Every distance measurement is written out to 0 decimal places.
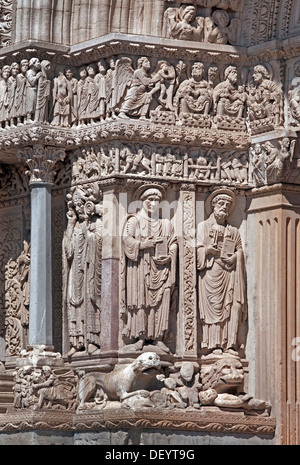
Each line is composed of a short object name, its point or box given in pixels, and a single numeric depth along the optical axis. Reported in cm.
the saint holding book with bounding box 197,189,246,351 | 2439
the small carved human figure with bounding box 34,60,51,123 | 2461
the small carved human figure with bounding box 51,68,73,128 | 2475
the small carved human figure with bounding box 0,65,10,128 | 2508
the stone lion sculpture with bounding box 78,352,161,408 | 2358
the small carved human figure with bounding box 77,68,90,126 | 2472
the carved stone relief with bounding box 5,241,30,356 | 2559
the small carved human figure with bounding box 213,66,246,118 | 2477
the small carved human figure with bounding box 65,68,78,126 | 2484
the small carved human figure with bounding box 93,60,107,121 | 2450
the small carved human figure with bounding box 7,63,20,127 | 2492
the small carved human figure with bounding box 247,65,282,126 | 2442
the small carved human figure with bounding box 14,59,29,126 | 2477
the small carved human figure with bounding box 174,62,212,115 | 2459
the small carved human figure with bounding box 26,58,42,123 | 2464
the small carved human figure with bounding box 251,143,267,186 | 2452
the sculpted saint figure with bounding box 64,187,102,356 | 2442
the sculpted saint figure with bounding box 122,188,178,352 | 2411
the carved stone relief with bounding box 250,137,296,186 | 2425
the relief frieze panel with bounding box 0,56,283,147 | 2439
